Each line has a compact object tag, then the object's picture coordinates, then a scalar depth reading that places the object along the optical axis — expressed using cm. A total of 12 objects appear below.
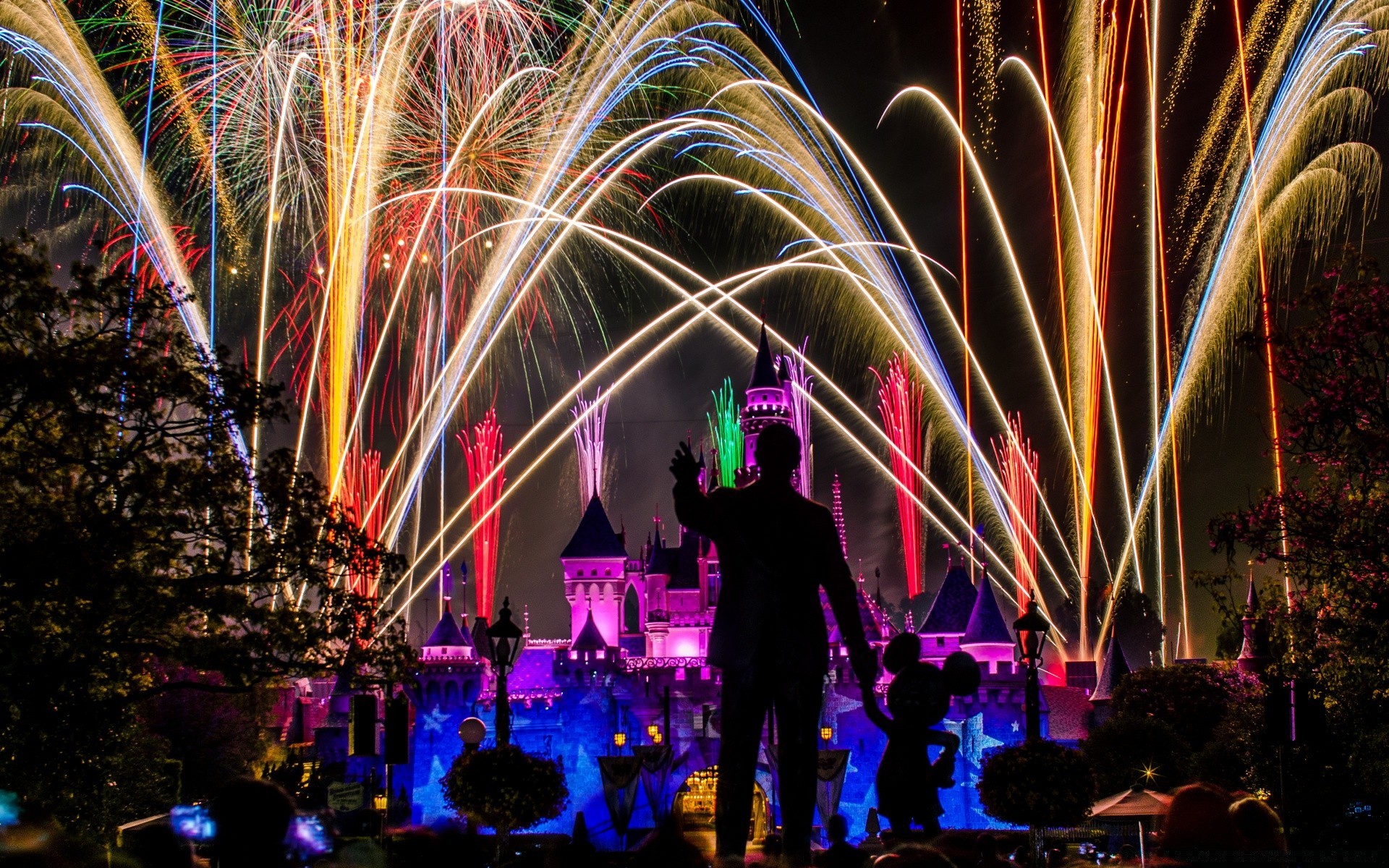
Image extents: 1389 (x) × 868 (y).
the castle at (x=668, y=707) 5847
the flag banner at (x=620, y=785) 4847
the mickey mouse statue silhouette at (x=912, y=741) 1420
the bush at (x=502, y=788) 2827
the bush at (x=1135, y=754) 5141
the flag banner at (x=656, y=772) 5019
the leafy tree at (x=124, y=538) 1934
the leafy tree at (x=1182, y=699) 5631
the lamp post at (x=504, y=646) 2677
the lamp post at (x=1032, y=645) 2578
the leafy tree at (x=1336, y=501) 2159
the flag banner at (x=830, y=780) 4431
